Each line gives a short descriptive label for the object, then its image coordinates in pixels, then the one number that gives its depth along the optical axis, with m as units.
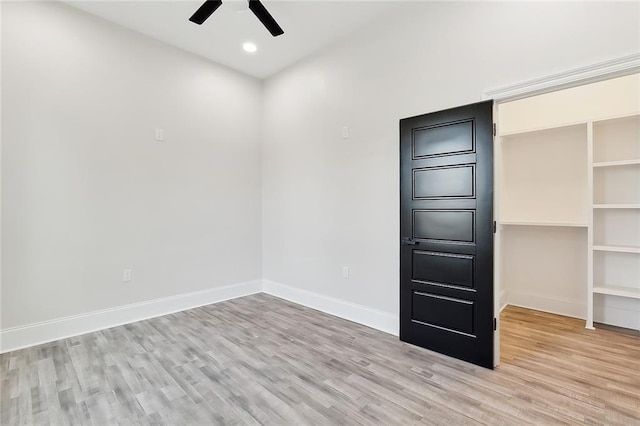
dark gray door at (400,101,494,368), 2.35
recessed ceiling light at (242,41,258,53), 3.62
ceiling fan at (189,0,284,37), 2.52
